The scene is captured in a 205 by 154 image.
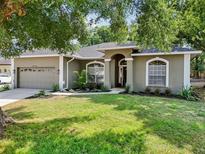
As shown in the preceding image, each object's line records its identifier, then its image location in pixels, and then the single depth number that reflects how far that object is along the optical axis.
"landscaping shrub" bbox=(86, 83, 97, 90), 14.56
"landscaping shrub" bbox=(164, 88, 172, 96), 12.11
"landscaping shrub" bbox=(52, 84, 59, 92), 13.59
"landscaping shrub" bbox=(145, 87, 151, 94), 12.64
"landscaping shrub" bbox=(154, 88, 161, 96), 12.32
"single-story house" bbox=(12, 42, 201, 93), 12.16
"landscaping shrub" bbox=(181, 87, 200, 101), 11.15
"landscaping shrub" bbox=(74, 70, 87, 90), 14.47
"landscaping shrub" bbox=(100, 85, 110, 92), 13.38
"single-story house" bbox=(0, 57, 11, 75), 27.59
